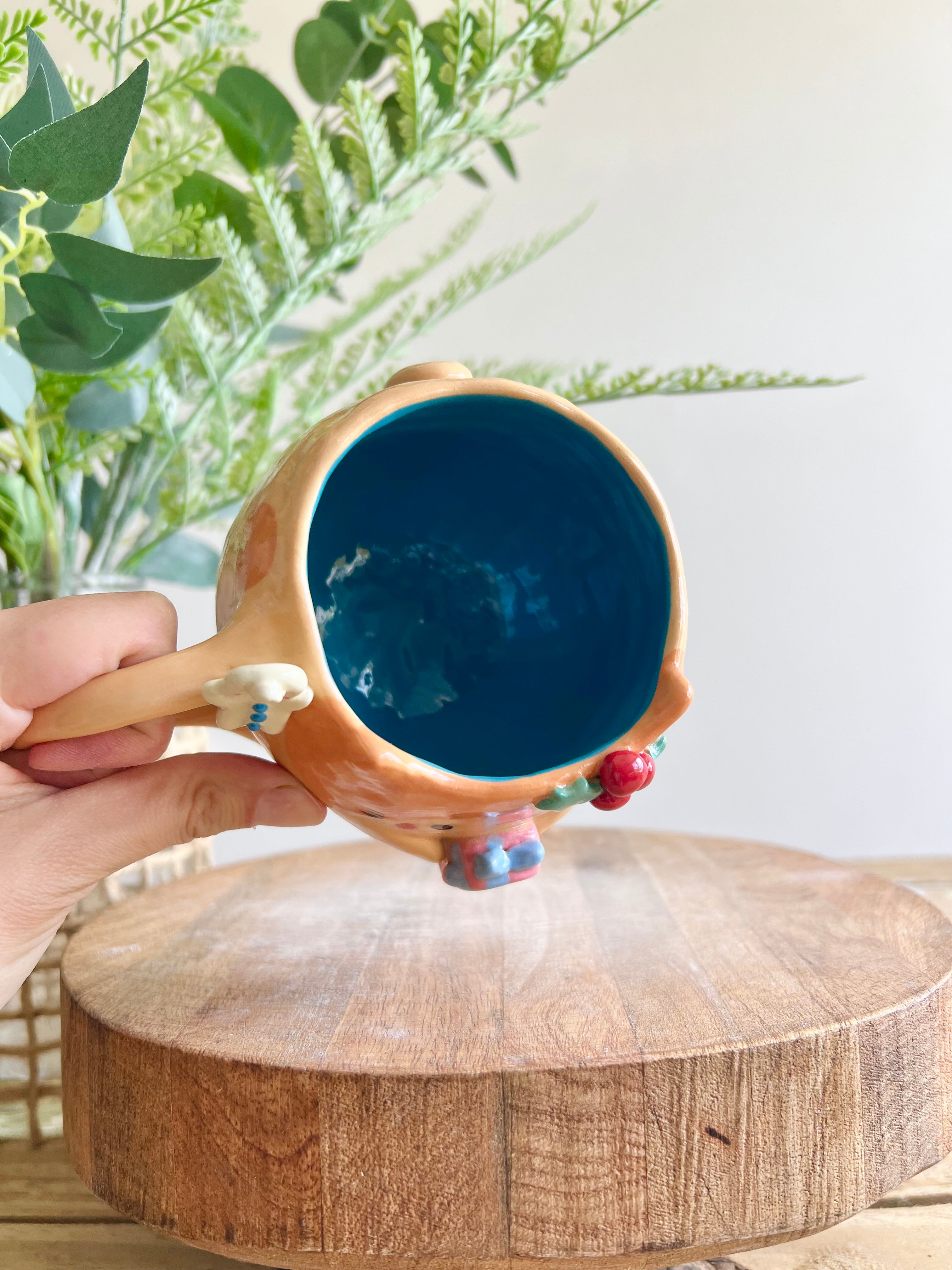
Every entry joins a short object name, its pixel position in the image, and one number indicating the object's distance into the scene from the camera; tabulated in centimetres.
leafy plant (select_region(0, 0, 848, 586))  42
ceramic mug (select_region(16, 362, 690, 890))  39
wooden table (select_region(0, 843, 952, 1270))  44
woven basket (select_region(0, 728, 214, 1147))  59
